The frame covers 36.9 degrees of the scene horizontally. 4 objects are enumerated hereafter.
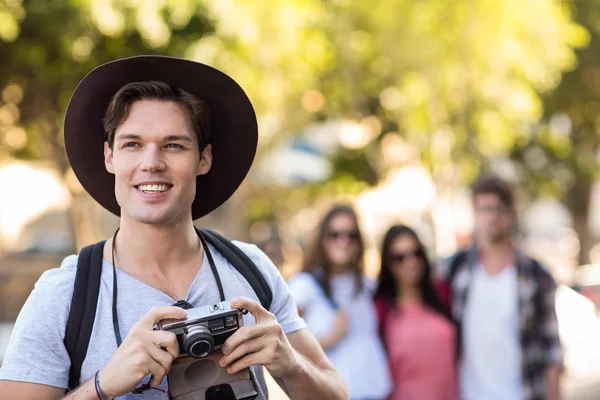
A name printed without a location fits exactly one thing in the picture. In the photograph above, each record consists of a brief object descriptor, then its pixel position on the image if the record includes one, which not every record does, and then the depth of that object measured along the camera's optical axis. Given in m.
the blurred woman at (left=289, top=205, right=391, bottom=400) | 4.86
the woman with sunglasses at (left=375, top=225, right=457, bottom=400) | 4.87
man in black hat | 2.03
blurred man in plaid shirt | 4.69
